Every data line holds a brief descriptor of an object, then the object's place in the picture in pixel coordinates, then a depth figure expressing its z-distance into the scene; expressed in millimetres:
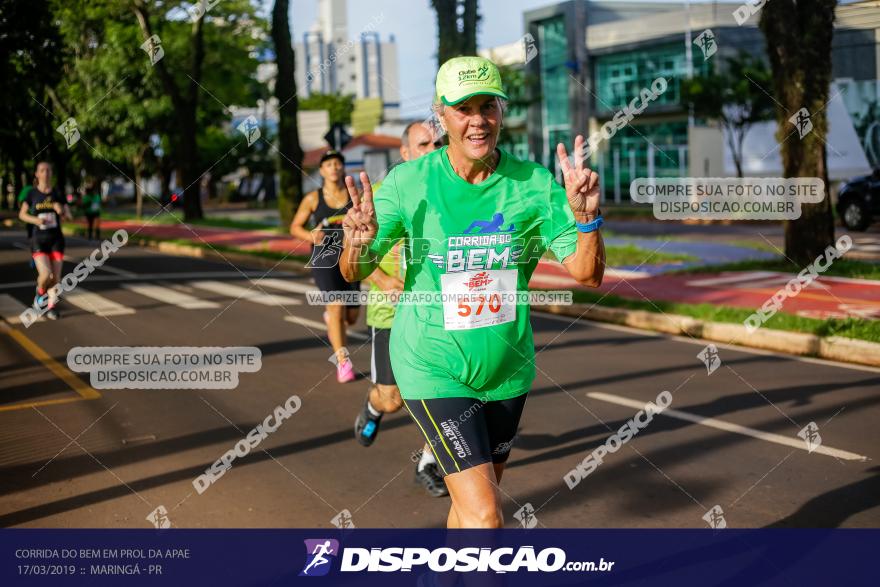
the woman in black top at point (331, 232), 8495
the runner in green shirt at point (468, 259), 3467
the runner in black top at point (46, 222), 12766
